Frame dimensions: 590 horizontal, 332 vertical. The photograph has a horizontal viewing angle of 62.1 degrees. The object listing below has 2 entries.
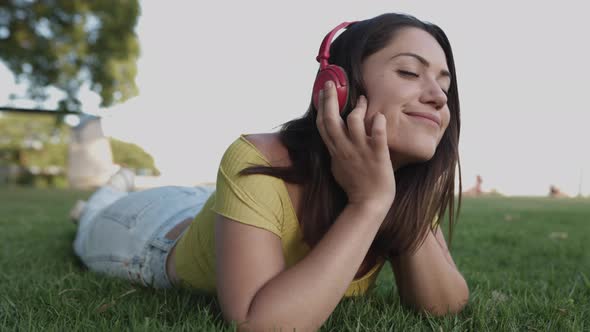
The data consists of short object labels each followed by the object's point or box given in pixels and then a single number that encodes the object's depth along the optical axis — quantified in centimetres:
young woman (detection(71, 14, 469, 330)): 141
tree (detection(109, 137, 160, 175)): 6019
